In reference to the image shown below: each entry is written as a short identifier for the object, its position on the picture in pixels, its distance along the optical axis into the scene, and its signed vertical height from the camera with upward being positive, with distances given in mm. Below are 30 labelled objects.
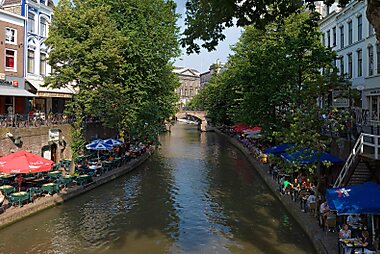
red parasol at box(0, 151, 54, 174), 17250 -1883
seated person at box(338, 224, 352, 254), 11924 -3430
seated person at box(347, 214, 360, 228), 12984 -3311
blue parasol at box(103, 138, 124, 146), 27138 -1305
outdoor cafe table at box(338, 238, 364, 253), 11148 -3556
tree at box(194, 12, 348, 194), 16281 +3055
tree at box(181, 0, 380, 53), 9703 +2951
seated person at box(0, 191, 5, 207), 15873 -3203
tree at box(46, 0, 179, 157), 27891 +5209
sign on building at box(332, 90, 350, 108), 19112 +1447
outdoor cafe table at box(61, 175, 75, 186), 20781 -3108
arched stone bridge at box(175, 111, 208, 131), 87538 +1939
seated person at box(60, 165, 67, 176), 24150 -3090
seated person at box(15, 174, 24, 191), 19094 -2923
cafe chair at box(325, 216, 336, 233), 13727 -3599
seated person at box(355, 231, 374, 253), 11345 -3627
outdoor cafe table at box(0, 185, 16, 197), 17666 -3131
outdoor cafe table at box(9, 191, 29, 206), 16794 -3335
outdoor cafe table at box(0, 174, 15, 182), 19756 -2850
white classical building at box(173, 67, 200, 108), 153625 +17497
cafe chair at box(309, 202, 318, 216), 16188 -3584
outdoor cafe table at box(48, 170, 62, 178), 21422 -2903
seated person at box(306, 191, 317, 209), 16266 -3201
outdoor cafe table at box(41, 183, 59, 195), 19000 -3255
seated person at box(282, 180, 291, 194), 20016 -3248
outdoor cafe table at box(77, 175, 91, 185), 21753 -3220
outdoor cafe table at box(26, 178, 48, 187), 20072 -3153
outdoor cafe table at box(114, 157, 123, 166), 28348 -2745
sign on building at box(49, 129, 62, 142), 27094 -808
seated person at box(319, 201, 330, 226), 14109 -3296
